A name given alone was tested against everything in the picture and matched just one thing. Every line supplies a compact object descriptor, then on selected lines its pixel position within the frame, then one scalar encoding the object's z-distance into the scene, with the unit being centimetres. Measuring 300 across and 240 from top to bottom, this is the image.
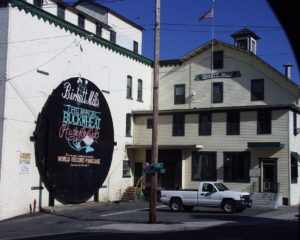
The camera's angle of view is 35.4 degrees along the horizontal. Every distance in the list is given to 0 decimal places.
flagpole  3709
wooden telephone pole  2122
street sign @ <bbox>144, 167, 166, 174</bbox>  2098
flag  3297
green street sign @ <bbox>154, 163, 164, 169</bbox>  2099
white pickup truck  2631
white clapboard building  3275
